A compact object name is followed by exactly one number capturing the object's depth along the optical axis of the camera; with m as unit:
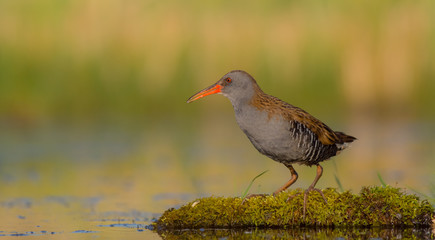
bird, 17.50
